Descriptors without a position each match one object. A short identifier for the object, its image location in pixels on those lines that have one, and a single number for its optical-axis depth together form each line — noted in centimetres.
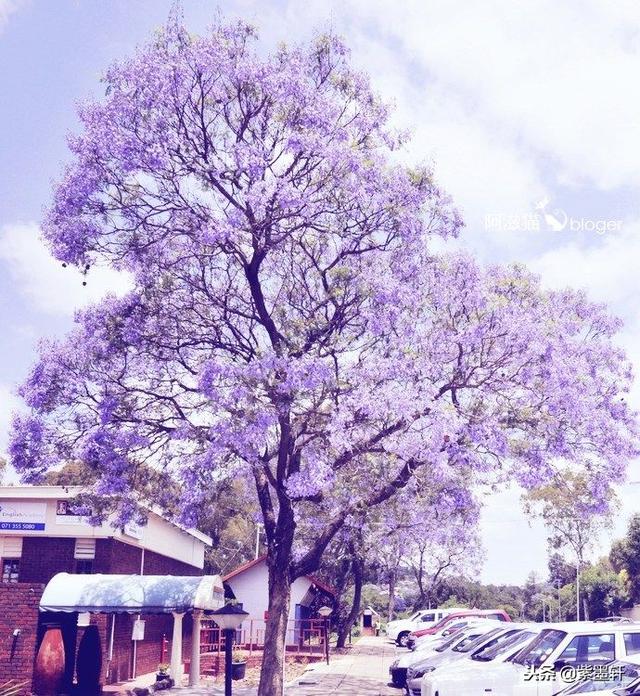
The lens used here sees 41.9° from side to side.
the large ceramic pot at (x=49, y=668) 1786
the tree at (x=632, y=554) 4547
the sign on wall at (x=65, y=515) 2192
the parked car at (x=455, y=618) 2983
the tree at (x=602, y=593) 5044
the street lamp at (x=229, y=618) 1488
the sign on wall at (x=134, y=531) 2191
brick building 1848
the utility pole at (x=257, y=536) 5604
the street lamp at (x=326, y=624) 2886
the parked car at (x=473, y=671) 1343
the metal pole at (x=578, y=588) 4990
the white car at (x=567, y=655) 1224
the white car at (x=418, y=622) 3668
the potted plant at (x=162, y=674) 2125
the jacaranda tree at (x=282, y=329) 1586
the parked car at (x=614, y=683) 1002
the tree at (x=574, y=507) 1892
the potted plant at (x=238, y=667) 2315
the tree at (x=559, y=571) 6638
